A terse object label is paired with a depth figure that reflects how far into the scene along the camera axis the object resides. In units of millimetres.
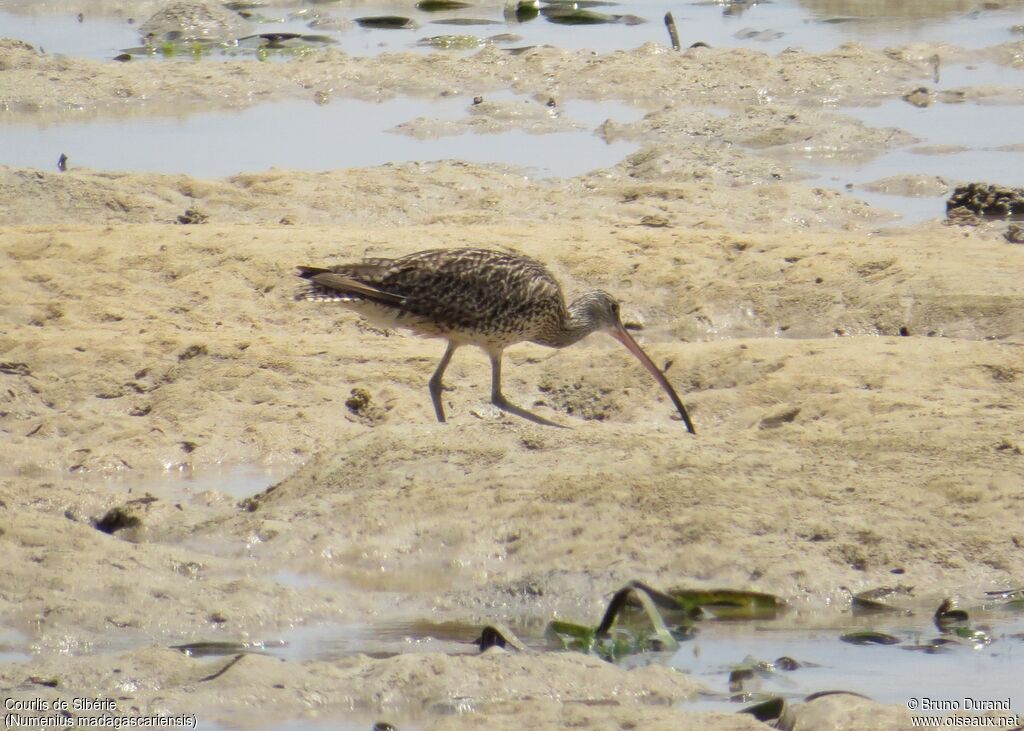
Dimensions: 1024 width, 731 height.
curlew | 18406
